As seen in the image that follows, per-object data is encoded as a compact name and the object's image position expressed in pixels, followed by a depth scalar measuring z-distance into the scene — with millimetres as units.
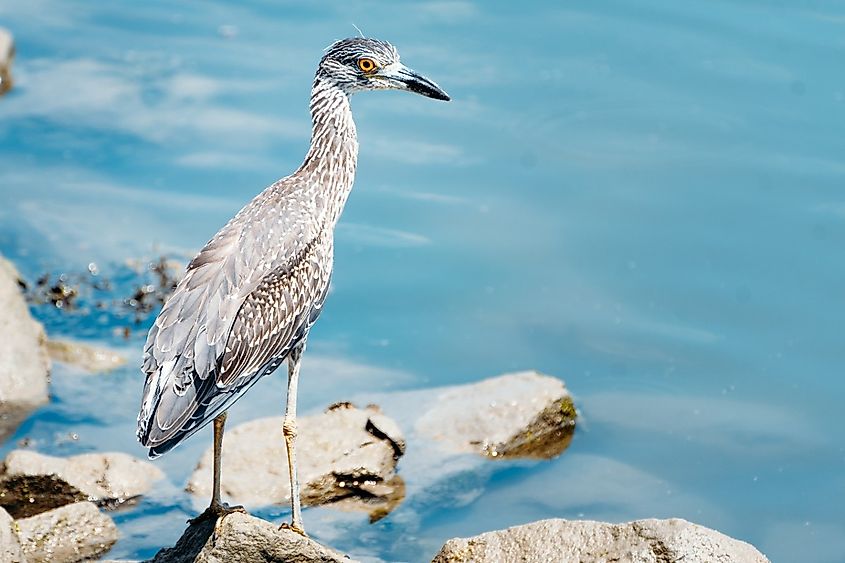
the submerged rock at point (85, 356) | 22437
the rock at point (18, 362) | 20969
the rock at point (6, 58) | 31191
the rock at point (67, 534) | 17281
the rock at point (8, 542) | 15312
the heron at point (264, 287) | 15094
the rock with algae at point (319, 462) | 19375
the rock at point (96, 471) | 18687
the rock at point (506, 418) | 20781
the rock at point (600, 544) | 14633
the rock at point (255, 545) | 14266
